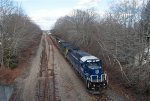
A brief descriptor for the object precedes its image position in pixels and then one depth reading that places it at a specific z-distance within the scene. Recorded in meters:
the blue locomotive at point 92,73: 12.75
